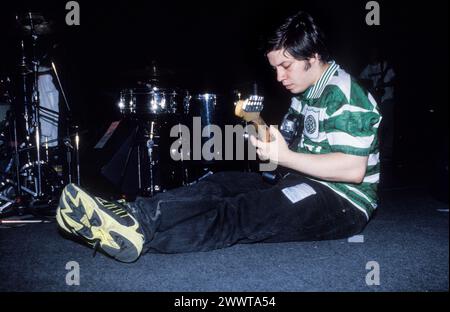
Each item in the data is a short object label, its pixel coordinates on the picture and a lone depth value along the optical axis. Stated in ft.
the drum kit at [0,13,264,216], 8.82
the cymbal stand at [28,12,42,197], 8.68
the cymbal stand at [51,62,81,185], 8.82
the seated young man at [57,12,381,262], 4.17
